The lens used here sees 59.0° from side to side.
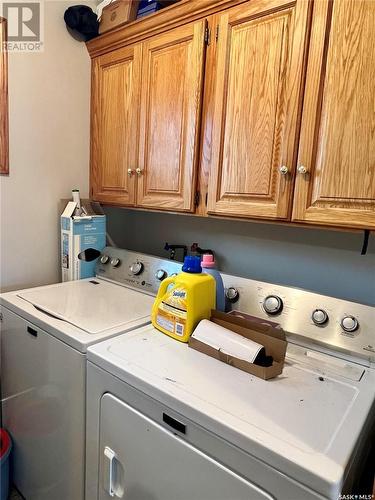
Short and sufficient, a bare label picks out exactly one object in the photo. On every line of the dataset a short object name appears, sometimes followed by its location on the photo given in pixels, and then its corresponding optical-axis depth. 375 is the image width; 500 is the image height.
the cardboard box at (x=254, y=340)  0.97
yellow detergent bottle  1.19
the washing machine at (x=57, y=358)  1.20
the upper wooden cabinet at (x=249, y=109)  1.05
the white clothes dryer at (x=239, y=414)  0.71
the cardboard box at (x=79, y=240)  1.84
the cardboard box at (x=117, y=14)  1.64
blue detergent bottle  1.40
